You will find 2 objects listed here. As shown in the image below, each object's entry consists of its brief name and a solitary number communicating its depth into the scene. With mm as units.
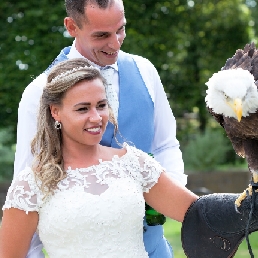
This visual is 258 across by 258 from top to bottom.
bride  4926
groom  5492
